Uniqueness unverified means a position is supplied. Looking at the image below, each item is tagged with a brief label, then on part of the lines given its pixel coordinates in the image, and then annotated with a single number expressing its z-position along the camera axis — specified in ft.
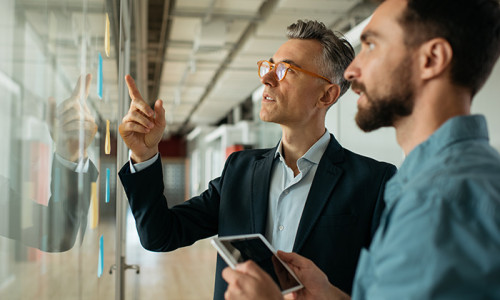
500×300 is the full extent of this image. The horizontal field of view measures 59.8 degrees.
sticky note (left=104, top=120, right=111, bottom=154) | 6.52
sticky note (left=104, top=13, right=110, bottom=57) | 5.87
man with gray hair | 5.22
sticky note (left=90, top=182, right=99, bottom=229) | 4.84
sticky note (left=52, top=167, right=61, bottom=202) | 2.70
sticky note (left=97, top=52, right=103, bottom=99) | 5.24
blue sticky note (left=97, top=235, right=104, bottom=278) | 6.01
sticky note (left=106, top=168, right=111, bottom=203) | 6.67
